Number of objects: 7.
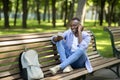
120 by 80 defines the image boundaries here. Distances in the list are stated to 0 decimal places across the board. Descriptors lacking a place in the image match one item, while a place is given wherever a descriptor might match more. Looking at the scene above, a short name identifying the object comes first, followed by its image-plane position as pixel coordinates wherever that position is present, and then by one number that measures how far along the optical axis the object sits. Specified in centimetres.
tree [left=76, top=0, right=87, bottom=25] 1212
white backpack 542
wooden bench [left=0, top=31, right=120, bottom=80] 541
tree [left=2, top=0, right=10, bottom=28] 3234
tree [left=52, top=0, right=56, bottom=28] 3498
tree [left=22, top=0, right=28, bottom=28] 3164
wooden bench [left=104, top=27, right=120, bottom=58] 896
